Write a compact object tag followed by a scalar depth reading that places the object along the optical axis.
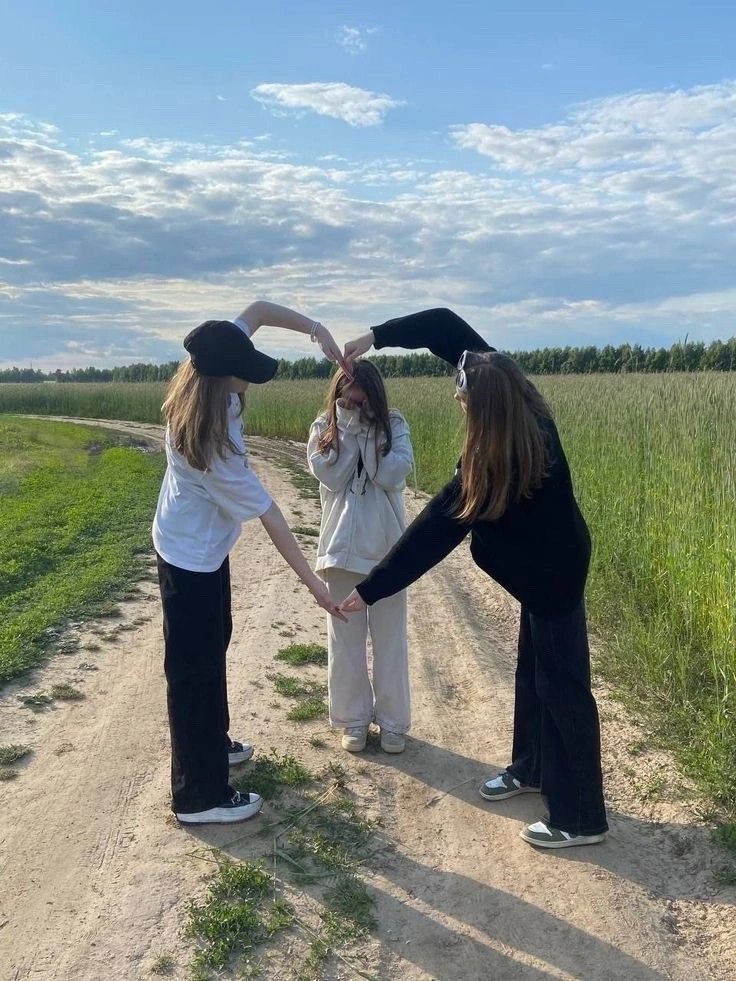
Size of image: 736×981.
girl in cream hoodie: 4.09
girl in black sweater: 3.04
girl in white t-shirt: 3.31
